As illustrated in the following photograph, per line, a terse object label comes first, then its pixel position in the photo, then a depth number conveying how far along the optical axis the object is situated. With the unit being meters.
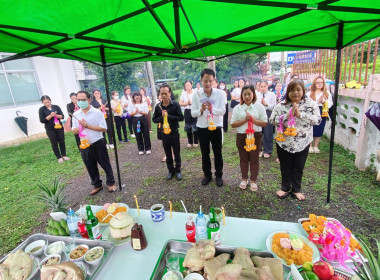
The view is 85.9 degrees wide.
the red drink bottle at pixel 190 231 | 1.64
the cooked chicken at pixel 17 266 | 1.36
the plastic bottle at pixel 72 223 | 1.83
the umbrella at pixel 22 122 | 9.44
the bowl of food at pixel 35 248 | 1.66
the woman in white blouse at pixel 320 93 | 4.80
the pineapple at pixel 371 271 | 1.09
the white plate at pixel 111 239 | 1.72
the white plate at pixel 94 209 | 2.22
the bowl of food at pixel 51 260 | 1.53
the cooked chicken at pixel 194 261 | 1.28
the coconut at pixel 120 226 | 1.70
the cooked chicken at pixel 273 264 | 1.15
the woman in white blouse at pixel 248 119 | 3.40
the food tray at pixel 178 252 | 1.35
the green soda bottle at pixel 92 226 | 1.76
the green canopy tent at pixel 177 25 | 1.88
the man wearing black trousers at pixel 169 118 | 4.16
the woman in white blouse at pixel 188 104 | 6.25
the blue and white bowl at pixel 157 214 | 1.97
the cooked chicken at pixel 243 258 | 1.20
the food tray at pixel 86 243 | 1.47
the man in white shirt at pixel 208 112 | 3.46
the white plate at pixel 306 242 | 1.46
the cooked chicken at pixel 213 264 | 1.18
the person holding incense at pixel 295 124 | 2.96
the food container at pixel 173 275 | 1.30
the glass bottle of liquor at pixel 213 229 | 1.57
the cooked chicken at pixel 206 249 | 1.30
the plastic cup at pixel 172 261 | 1.44
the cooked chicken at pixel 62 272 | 1.29
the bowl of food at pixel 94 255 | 1.50
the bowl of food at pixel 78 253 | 1.54
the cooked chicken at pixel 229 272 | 1.07
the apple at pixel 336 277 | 1.16
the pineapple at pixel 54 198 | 2.32
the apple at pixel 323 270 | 1.19
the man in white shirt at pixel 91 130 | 3.59
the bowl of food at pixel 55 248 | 1.66
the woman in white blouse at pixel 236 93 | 7.63
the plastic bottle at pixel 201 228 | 1.59
